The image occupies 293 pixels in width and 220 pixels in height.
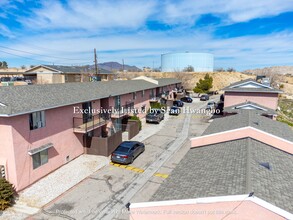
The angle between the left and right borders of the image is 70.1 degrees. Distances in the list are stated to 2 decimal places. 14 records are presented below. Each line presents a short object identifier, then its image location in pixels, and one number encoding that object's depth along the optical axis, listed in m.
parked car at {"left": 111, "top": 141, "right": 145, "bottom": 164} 16.58
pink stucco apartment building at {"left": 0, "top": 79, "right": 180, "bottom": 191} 11.98
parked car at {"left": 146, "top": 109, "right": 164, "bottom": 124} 30.06
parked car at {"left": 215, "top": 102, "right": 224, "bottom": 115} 35.56
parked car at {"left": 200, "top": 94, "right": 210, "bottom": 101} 54.22
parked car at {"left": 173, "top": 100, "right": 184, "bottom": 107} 44.41
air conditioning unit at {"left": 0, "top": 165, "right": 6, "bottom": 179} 12.10
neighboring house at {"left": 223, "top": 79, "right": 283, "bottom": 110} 26.78
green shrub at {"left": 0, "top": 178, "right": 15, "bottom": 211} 10.94
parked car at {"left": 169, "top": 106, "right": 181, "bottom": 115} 36.50
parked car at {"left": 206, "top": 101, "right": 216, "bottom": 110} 40.26
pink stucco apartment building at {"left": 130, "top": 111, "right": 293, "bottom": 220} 6.23
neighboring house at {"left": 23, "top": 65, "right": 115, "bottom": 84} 40.53
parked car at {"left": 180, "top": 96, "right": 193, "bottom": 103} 50.75
